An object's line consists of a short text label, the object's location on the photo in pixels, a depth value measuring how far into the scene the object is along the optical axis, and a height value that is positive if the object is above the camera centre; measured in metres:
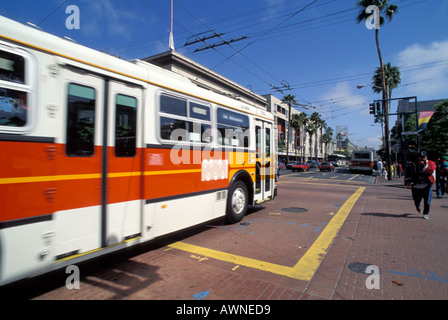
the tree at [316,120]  65.75 +12.03
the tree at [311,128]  66.16 +9.61
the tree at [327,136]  97.38 +10.96
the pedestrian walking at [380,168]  29.34 -0.54
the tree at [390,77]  33.41 +12.03
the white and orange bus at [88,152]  2.59 +0.12
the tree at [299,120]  59.06 +10.67
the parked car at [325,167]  35.98 -0.58
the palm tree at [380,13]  24.36 +15.45
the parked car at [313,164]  49.53 -0.21
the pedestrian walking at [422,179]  6.70 -0.44
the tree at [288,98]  48.47 +13.12
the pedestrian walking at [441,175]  10.30 -0.49
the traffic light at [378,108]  19.43 +4.45
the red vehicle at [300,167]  35.64 -0.61
